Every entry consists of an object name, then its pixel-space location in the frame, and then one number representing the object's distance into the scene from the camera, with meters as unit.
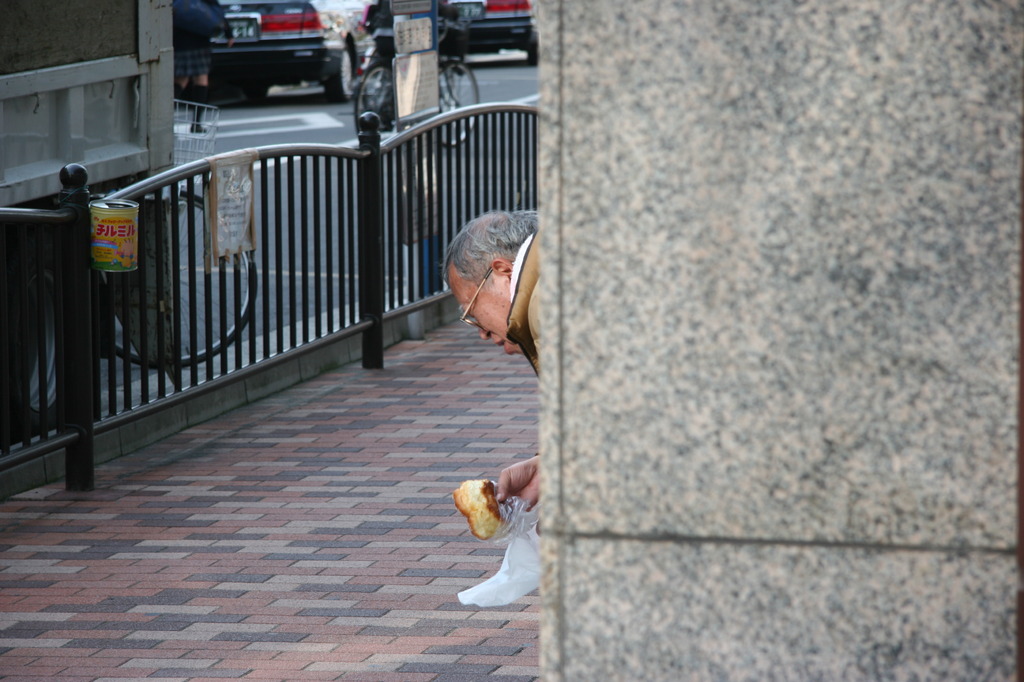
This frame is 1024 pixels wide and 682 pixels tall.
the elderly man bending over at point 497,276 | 7.04
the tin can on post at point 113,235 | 10.91
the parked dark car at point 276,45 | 41.50
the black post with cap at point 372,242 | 15.37
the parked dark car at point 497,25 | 54.03
